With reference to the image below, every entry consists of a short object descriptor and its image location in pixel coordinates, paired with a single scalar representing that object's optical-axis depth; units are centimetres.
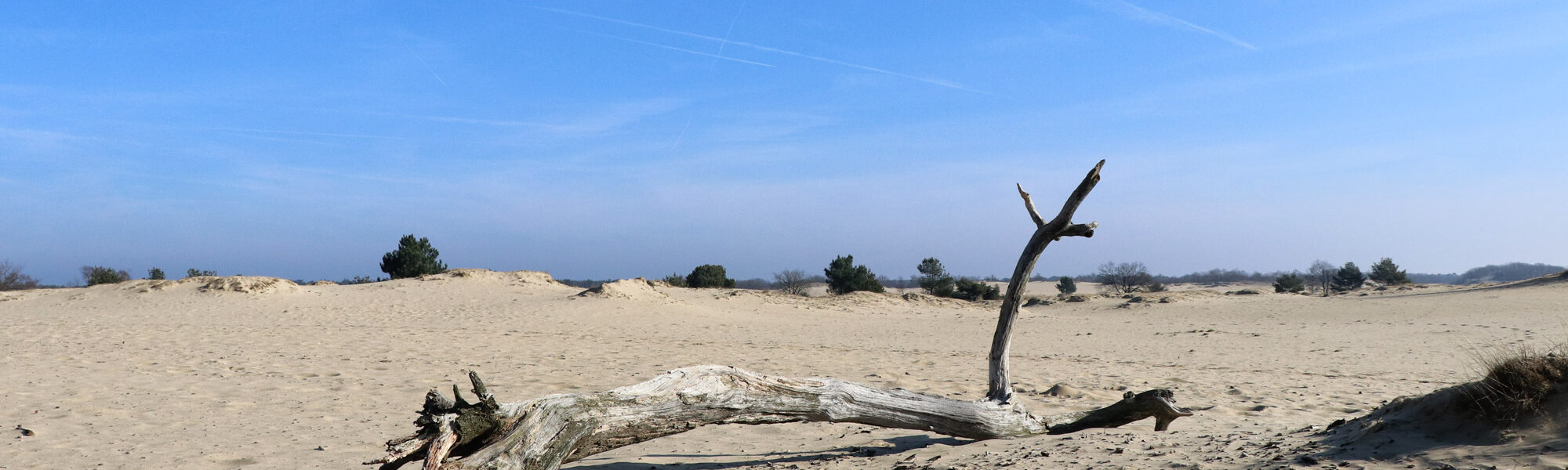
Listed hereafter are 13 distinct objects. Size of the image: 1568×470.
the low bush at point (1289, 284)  3730
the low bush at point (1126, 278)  4131
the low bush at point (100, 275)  3272
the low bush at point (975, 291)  3597
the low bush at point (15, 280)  3538
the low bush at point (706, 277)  3603
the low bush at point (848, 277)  3456
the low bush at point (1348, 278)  4112
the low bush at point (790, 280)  4284
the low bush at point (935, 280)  3738
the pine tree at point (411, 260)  3488
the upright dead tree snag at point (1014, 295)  612
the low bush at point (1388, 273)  4081
